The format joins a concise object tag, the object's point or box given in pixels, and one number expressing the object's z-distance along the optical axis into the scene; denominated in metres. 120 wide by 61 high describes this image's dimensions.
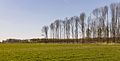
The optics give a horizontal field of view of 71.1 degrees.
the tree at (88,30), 37.33
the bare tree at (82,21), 37.89
